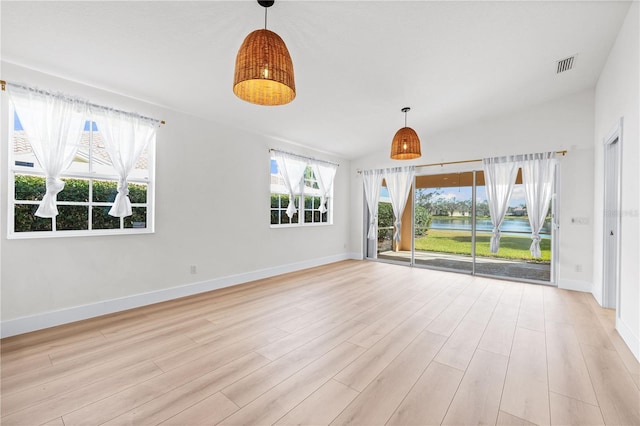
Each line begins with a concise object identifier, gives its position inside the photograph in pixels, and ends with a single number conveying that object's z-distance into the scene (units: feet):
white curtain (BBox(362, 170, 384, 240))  21.21
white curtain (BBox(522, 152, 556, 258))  14.71
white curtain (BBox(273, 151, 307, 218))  16.80
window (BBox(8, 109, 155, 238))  8.70
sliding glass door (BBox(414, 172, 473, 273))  17.74
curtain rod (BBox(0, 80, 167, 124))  8.21
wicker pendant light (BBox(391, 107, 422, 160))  11.56
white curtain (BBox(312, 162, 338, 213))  19.53
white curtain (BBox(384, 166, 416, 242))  19.52
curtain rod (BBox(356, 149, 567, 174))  17.22
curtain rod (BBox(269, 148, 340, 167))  16.25
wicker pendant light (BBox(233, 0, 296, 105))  5.25
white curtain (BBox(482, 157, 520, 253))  15.75
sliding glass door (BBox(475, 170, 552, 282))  15.54
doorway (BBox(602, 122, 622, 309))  11.21
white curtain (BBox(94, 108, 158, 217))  10.09
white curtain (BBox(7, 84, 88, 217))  8.55
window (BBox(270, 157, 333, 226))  16.98
